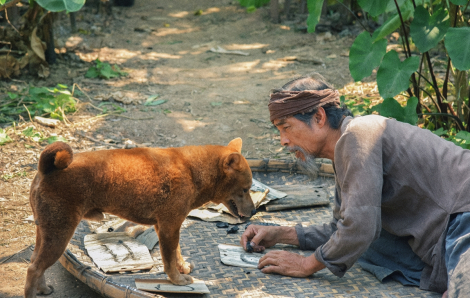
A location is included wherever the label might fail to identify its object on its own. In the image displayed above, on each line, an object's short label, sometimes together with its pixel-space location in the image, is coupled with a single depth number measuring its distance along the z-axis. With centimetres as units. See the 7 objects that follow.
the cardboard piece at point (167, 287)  330
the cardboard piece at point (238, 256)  378
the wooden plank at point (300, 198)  485
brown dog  310
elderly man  300
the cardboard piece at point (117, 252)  372
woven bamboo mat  331
